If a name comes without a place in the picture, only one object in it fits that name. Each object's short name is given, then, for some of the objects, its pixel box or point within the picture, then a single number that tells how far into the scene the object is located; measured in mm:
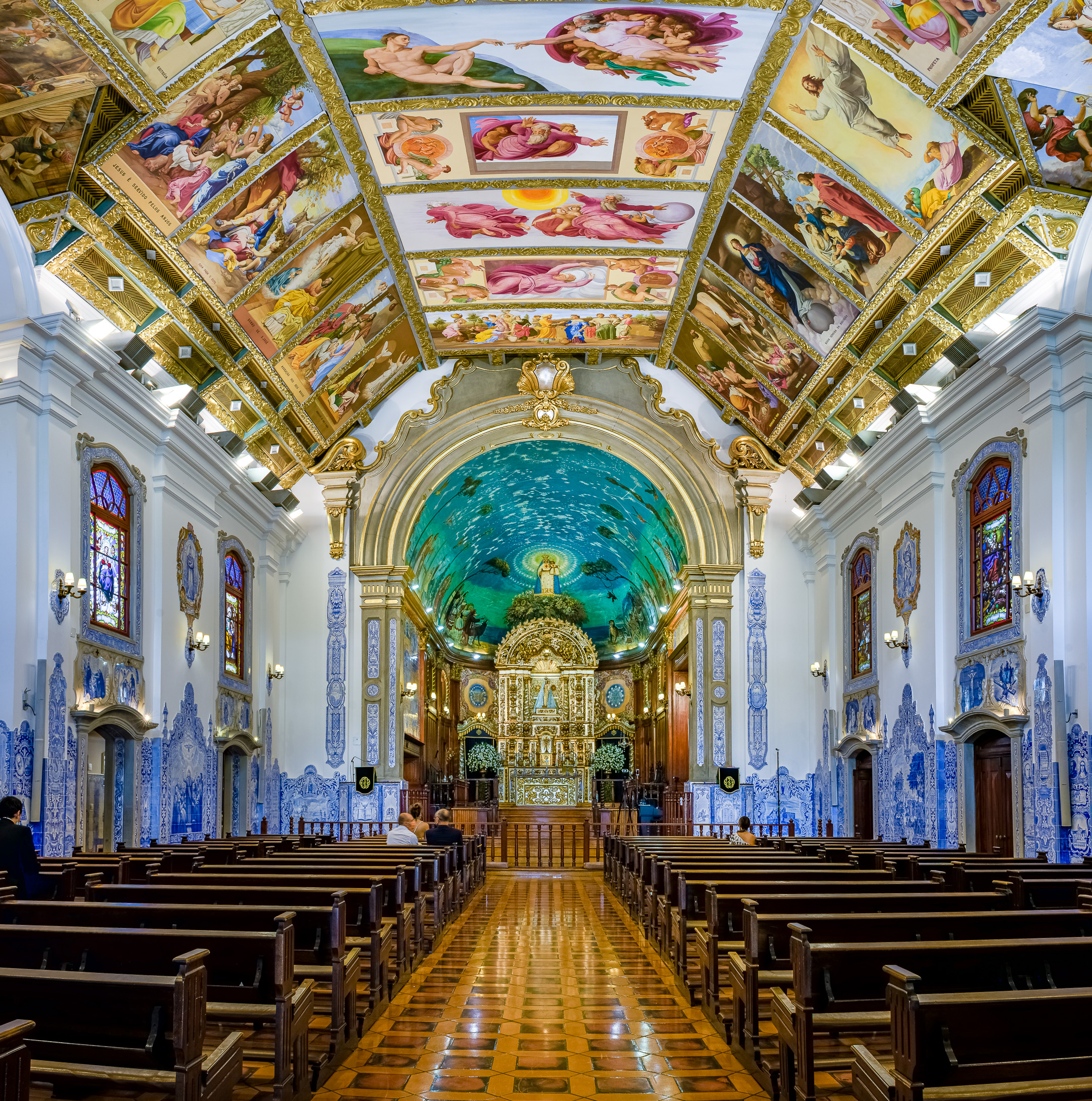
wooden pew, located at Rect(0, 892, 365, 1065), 5965
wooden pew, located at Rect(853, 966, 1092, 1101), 3605
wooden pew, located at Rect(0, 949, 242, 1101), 3951
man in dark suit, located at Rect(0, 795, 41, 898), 7633
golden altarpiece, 37906
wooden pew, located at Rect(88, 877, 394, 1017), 7172
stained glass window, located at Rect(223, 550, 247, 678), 20594
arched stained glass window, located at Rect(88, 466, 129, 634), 14383
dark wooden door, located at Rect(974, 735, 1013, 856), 13984
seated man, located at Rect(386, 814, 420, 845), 13656
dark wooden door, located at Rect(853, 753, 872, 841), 20469
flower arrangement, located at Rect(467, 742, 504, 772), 39891
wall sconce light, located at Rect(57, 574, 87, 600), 12703
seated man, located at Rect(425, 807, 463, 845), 14781
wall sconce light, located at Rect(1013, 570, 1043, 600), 12555
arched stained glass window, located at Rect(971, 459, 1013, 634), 14000
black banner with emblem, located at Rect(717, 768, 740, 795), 22766
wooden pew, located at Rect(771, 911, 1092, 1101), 4703
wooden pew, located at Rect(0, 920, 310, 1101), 4844
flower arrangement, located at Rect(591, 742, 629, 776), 39969
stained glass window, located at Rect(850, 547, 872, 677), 19844
